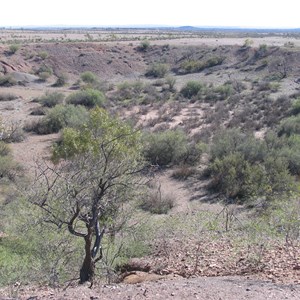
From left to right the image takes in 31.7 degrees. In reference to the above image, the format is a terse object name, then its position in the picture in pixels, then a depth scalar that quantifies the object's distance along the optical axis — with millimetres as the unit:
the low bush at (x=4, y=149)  26066
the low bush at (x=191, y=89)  48562
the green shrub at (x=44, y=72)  58734
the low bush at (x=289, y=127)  29594
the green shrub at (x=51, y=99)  41625
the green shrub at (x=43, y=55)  67000
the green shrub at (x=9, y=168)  23250
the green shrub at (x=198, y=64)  64438
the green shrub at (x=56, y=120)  33062
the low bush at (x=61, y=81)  57403
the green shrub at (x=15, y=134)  29391
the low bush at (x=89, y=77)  57434
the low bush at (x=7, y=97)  45044
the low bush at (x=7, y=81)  55031
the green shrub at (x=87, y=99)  41781
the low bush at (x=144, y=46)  76875
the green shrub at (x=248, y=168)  20355
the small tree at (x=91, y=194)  10156
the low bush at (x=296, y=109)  36406
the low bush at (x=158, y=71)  63062
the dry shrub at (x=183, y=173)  24109
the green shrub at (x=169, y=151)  26078
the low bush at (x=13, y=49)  66812
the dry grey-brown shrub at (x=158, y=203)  19281
